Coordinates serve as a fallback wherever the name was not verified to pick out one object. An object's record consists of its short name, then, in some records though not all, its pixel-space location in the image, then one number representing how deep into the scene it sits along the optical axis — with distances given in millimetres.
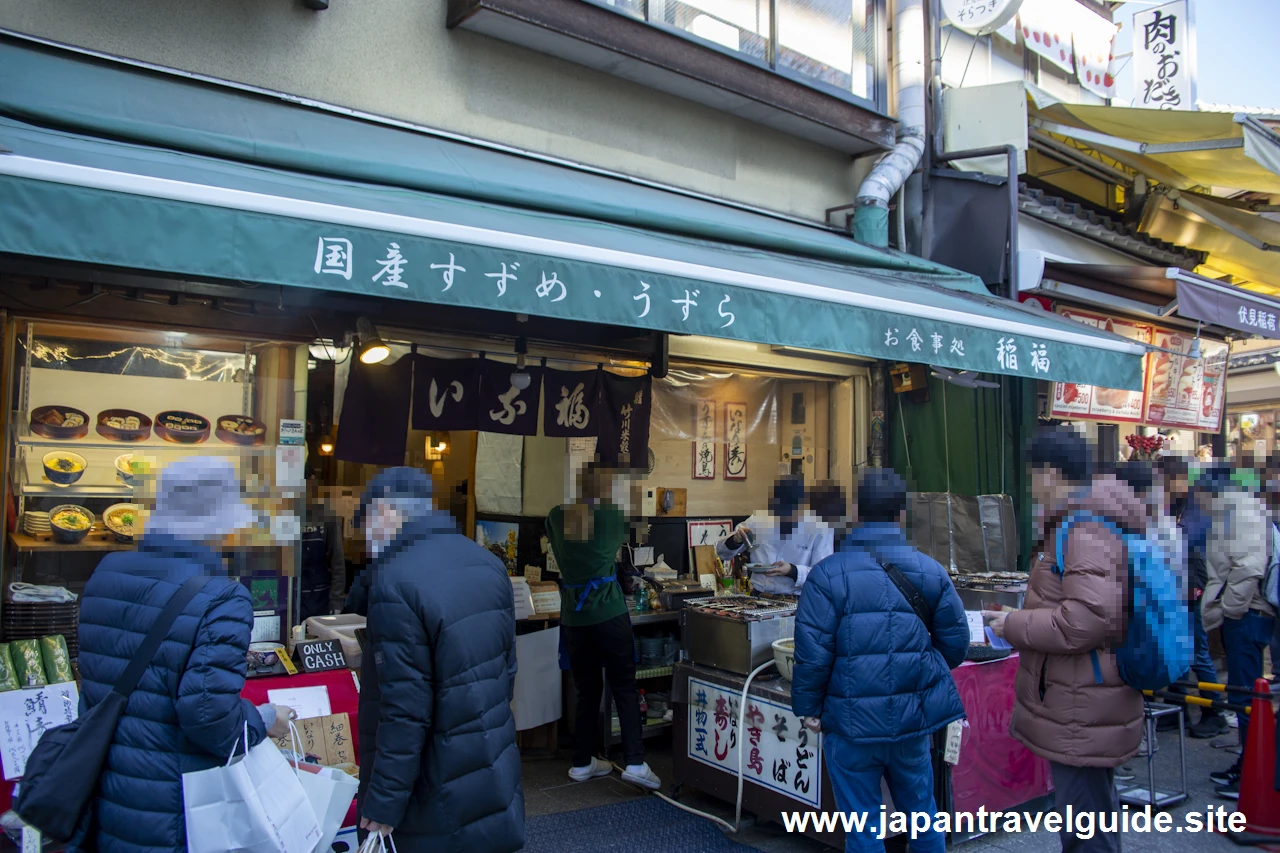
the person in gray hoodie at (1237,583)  6191
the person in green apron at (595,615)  6000
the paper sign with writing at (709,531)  8172
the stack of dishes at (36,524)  5031
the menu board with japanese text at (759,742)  4906
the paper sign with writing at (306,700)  4910
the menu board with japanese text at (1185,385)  10031
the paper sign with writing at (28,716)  4246
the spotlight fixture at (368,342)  5691
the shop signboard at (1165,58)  10062
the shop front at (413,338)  3369
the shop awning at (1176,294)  7699
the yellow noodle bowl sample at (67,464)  5164
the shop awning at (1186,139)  8062
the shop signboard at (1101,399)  8945
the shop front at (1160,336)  7934
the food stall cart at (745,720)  4961
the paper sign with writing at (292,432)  5742
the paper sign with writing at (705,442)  8172
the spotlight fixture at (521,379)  6258
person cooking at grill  6223
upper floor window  7168
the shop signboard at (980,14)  8008
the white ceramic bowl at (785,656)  5137
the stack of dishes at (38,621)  4824
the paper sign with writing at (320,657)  5133
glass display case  5020
